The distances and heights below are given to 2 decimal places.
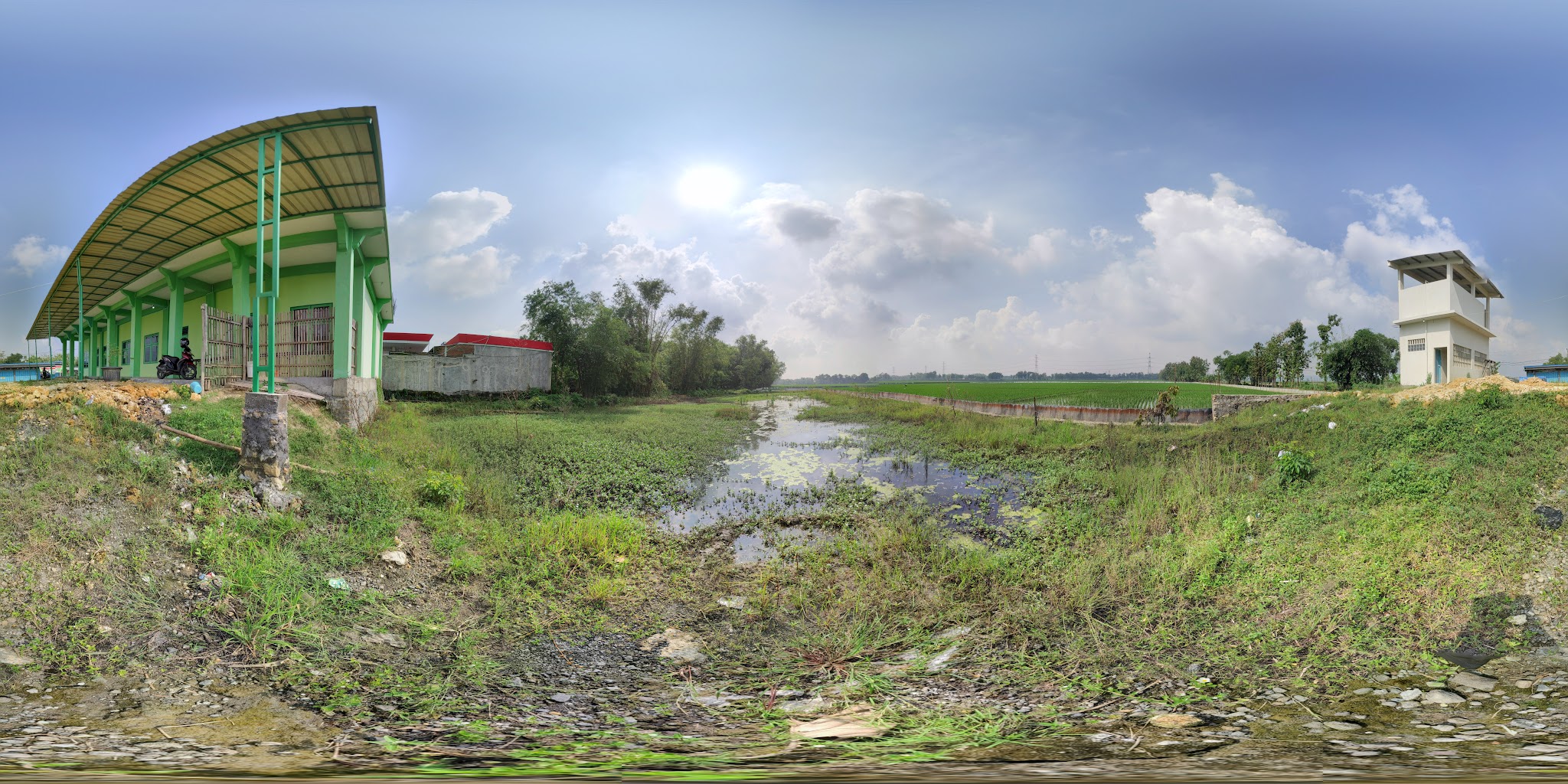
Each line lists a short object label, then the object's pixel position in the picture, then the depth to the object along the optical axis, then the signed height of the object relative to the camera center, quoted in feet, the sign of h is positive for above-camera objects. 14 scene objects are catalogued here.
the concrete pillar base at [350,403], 28.07 -0.72
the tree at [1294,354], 62.59 +3.84
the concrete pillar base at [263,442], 18.40 -1.63
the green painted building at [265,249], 23.17 +7.43
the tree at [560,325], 57.93 +5.76
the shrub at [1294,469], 20.84 -2.51
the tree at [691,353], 88.12 +5.08
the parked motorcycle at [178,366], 34.30 +1.05
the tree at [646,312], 77.36 +9.28
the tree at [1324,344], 52.50 +4.13
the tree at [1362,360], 47.78 +2.52
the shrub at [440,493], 19.72 -3.30
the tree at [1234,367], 86.33 +3.52
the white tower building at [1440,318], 37.81 +4.57
